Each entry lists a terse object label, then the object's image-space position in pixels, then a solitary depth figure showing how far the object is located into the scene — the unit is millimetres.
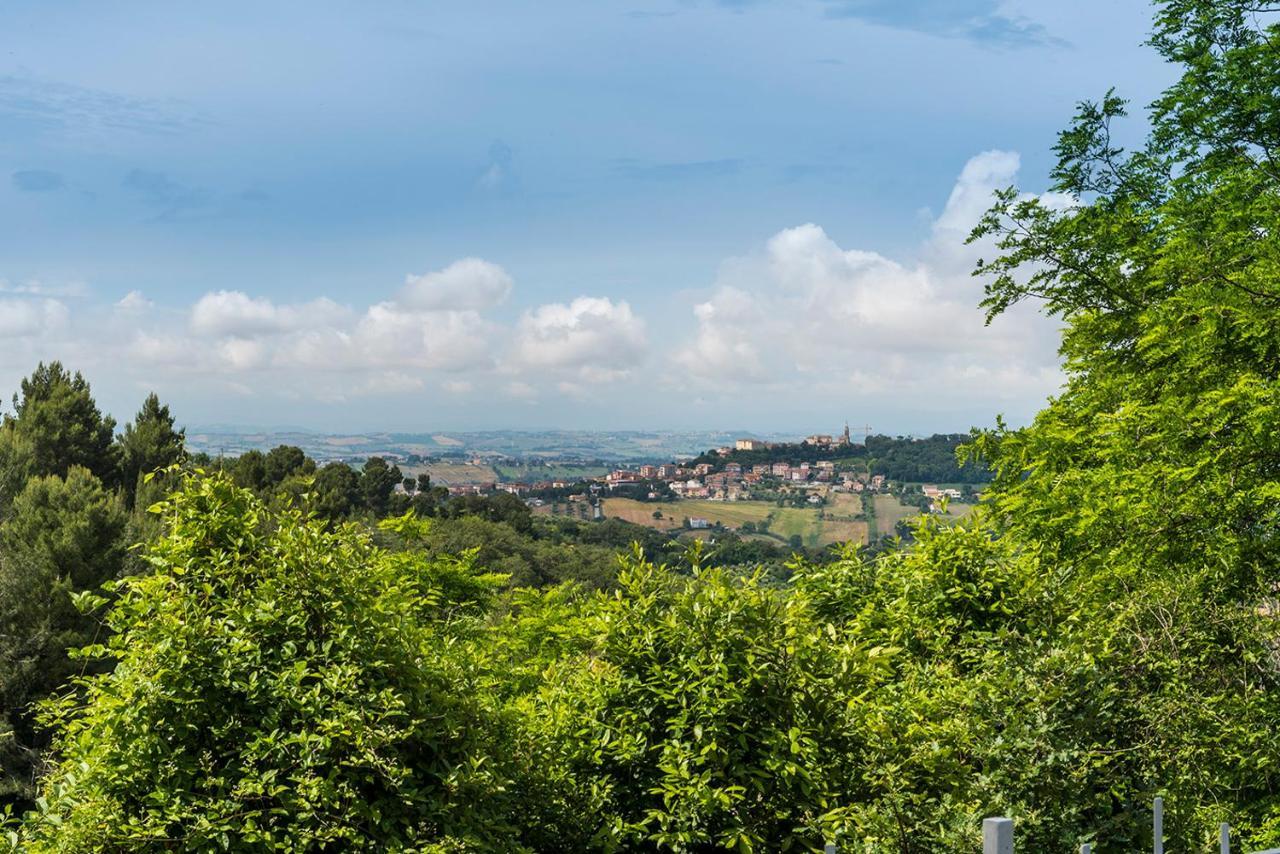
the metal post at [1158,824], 4484
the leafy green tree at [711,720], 5363
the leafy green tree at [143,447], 42594
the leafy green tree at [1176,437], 6941
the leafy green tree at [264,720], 4641
